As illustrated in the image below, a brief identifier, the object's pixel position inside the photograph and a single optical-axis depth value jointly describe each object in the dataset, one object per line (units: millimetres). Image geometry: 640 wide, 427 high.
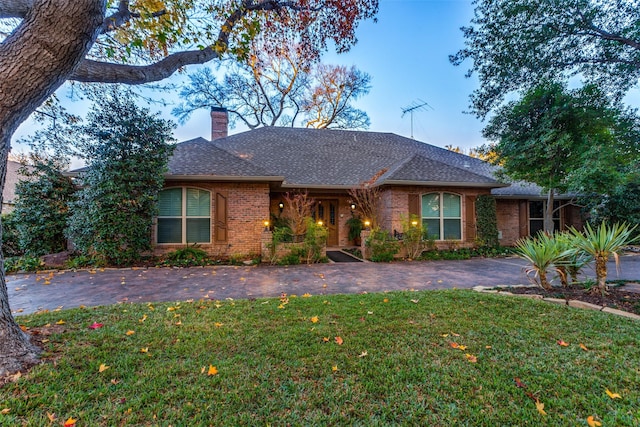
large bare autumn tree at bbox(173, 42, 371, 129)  18850
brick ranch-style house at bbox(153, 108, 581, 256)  8688
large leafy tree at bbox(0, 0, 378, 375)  2193
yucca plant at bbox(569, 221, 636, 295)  3984
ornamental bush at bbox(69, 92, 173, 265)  7258
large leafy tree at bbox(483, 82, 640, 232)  8414
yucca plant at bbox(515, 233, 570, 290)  4281
